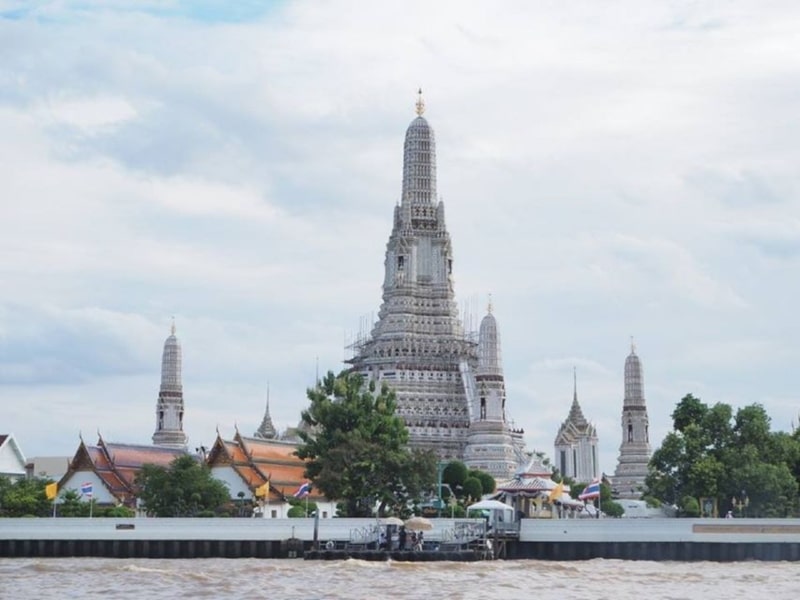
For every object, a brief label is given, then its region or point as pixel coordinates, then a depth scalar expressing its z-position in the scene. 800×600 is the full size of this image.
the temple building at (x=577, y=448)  135.50
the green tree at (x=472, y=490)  82.19
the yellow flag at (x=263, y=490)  73.12
